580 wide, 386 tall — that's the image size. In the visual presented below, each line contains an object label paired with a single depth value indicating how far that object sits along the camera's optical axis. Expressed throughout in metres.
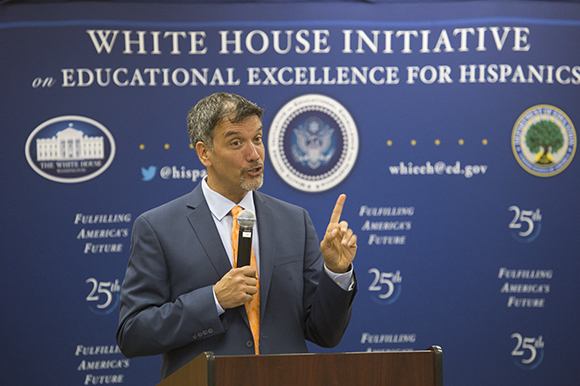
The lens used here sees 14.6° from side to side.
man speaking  7.67
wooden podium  5.80
